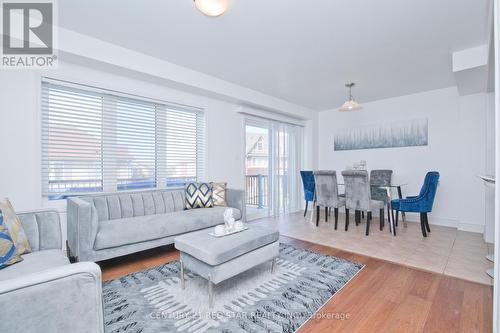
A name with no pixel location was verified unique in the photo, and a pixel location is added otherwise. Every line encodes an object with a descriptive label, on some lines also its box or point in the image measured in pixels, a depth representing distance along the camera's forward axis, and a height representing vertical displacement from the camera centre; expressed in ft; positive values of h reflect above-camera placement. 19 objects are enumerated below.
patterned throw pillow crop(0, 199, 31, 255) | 5.35 -1.49
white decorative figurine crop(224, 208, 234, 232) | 7.24 -1.71
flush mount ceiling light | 5.85 +4.07
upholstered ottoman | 5.82 -2.35
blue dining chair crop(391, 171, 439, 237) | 10.96 -1.65
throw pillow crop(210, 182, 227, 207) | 11.93 -1.46
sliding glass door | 16.07 -0.17
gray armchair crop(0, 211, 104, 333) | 2.47 -1.57
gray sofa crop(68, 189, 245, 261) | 7.48 -2.13
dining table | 11.55 -2.63
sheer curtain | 17.09 -0.09
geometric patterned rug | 5.15 -3.50
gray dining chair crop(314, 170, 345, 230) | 12.87 -1.42
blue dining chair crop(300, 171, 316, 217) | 15.88 -1.31
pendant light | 12.16 +3.13
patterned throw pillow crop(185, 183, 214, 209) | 11.48 -1.51
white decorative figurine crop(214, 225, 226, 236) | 6.89 -1.95
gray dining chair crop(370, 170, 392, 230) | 14.12 -0.98
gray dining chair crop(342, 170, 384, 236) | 11.56 -1.43
